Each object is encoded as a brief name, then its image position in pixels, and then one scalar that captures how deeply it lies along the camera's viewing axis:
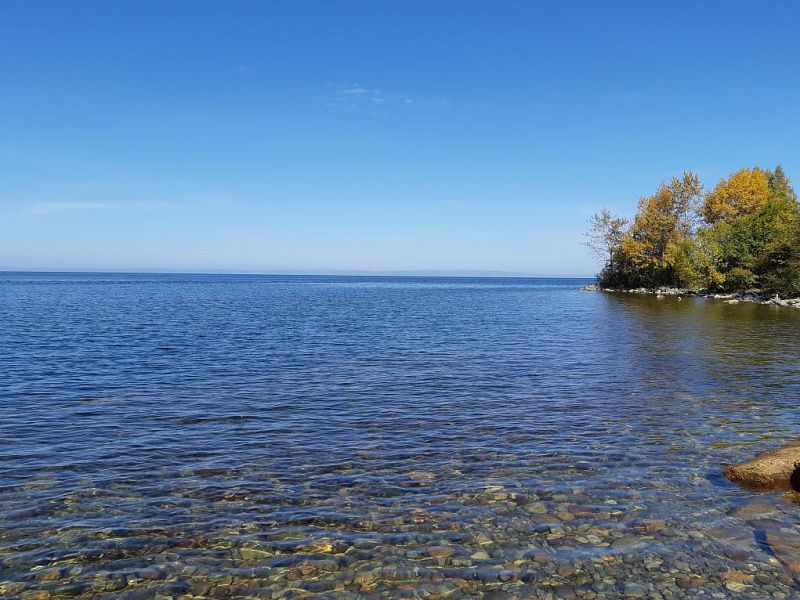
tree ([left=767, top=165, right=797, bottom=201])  103.88
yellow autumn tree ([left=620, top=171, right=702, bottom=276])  97.25
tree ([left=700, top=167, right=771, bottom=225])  94.50
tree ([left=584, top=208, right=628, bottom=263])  114.12
